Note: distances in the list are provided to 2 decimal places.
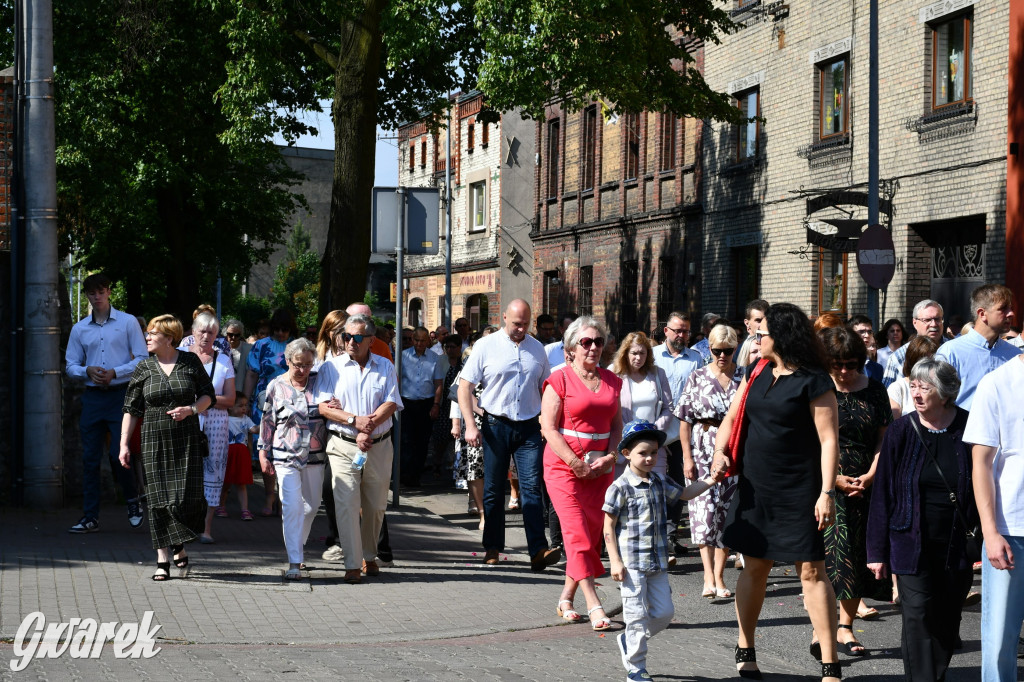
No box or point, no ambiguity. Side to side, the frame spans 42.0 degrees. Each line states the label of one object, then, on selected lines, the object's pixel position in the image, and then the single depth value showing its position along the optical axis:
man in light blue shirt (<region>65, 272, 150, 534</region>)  11.33
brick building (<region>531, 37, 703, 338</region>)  27.94
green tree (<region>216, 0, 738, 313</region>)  16.48
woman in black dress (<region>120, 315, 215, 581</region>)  9.14
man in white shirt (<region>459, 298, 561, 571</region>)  10.37
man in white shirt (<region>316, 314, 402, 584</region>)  9.40
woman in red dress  8.17
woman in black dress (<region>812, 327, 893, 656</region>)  7.50
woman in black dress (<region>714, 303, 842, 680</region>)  6.54
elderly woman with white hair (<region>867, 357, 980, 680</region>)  6.01
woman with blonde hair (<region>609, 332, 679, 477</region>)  9.86
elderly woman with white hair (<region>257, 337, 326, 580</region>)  9.23
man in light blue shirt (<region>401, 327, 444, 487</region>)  16.22
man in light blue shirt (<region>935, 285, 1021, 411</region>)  8.75
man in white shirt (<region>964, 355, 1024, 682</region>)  5.21
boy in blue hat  6.62
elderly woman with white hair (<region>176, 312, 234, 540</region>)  10.73
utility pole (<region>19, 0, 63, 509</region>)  12.44
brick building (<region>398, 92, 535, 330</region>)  44.09
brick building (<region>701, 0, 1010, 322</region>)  18.34
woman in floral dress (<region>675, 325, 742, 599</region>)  9.20
